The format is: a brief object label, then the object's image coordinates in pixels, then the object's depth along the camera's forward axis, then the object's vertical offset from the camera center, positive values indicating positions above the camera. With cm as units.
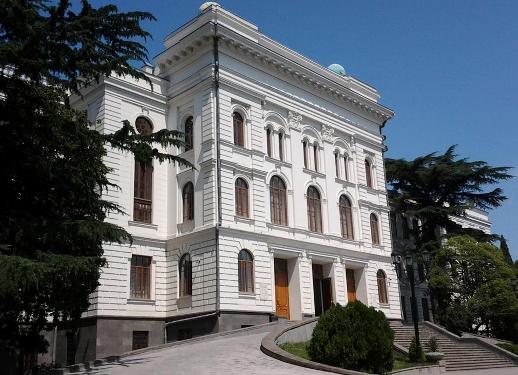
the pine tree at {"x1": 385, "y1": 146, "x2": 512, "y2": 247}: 4225 +991
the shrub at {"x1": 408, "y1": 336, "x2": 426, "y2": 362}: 2298 -97
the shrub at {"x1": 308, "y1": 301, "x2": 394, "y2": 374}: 1858 -28
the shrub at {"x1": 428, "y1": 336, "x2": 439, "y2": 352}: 2451 -74
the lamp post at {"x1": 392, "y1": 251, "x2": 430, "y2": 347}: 2325 +227
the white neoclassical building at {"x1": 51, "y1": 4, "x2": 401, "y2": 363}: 2758 +669
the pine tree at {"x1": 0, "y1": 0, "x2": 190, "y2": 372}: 1576 +553
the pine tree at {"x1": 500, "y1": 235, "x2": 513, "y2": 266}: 6157 +792
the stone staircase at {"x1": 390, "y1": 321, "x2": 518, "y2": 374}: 2712 -120
